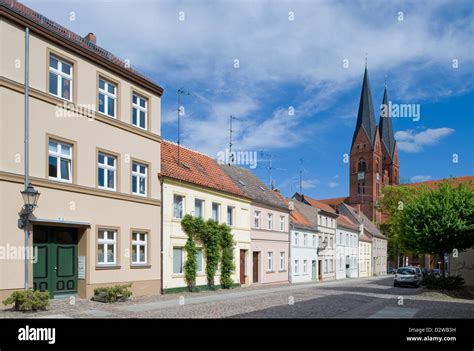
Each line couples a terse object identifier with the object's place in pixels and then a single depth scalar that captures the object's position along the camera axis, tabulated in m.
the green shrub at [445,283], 27.47
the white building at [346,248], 57.03
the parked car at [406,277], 38.84
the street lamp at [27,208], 17.16
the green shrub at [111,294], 20.11
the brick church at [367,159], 105.75
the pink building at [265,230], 35.97
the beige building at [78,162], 17.45
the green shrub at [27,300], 16.12
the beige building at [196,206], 26.02
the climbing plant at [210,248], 27.20
